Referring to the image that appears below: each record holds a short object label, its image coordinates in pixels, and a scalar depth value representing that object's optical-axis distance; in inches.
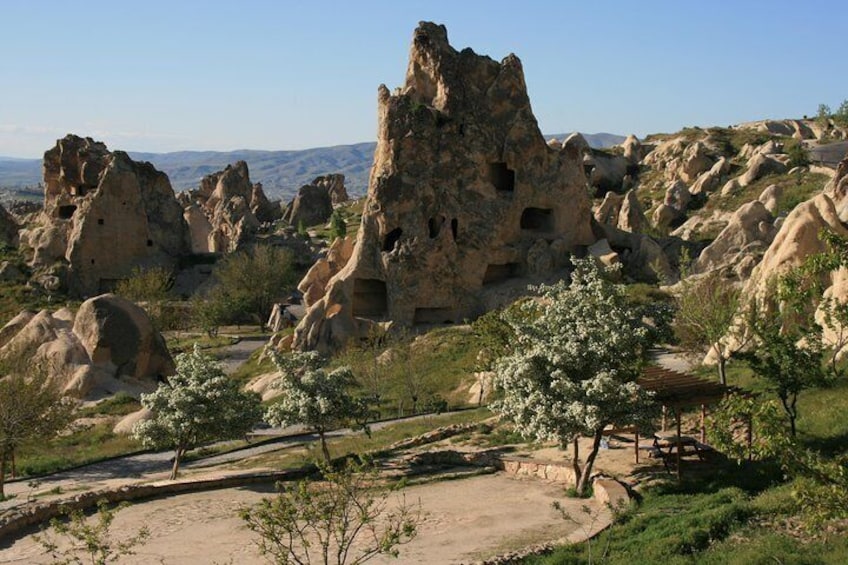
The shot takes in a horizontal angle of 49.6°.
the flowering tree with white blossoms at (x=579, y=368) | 751.1
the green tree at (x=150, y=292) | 2235.5
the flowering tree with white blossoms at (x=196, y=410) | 970.1
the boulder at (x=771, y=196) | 2544.3
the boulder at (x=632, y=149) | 3892.7
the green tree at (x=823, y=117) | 4233.8
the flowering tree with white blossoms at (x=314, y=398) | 943.0
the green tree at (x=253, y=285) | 2455.7
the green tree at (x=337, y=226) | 3420.3
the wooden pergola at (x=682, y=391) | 799.7
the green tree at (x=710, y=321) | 1050.7
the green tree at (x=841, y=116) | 4122.5
